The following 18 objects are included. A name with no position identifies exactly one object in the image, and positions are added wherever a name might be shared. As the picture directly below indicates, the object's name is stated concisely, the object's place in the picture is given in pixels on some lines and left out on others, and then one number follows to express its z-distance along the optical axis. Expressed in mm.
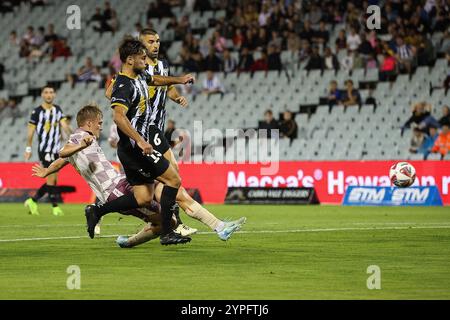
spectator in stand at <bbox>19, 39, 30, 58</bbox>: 38156
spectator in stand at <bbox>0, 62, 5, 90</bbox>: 37156
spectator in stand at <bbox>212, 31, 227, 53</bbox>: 33312
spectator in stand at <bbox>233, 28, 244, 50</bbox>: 33191
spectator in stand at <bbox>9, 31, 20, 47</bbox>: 38906
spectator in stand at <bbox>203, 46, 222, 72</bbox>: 33000
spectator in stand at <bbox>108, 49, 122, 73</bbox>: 34875
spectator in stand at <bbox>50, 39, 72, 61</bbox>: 37406
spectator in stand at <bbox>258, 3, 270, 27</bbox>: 32938
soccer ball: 19539
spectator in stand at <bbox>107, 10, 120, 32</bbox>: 37594
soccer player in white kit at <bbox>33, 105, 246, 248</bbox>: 13062
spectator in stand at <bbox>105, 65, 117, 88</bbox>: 34844
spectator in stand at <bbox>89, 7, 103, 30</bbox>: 38000
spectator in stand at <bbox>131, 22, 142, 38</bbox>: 35625
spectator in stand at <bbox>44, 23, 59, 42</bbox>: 38000
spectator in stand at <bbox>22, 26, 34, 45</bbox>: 38375
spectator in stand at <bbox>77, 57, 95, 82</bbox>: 35647
